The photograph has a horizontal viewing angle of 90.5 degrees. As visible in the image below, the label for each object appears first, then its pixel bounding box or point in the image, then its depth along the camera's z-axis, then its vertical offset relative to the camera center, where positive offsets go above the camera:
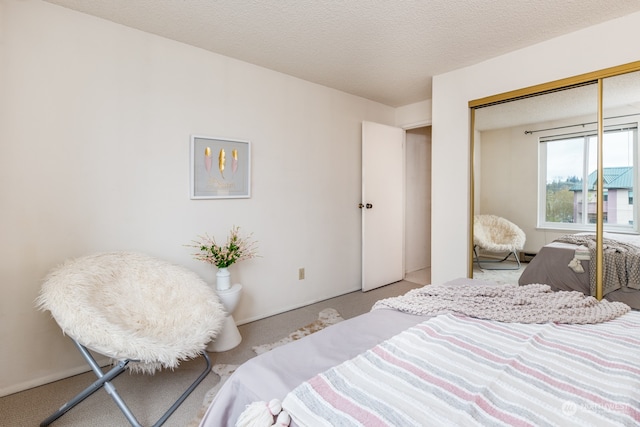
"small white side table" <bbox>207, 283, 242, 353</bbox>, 2.47 -0.95
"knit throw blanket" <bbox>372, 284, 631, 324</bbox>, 1.36 -0.44
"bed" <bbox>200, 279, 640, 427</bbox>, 0.77 -0.48
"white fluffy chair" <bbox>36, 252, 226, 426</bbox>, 1.58 -0.60
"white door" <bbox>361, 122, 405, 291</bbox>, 3.91 +0.07
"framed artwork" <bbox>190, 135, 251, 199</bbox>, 2.67 +0.37
